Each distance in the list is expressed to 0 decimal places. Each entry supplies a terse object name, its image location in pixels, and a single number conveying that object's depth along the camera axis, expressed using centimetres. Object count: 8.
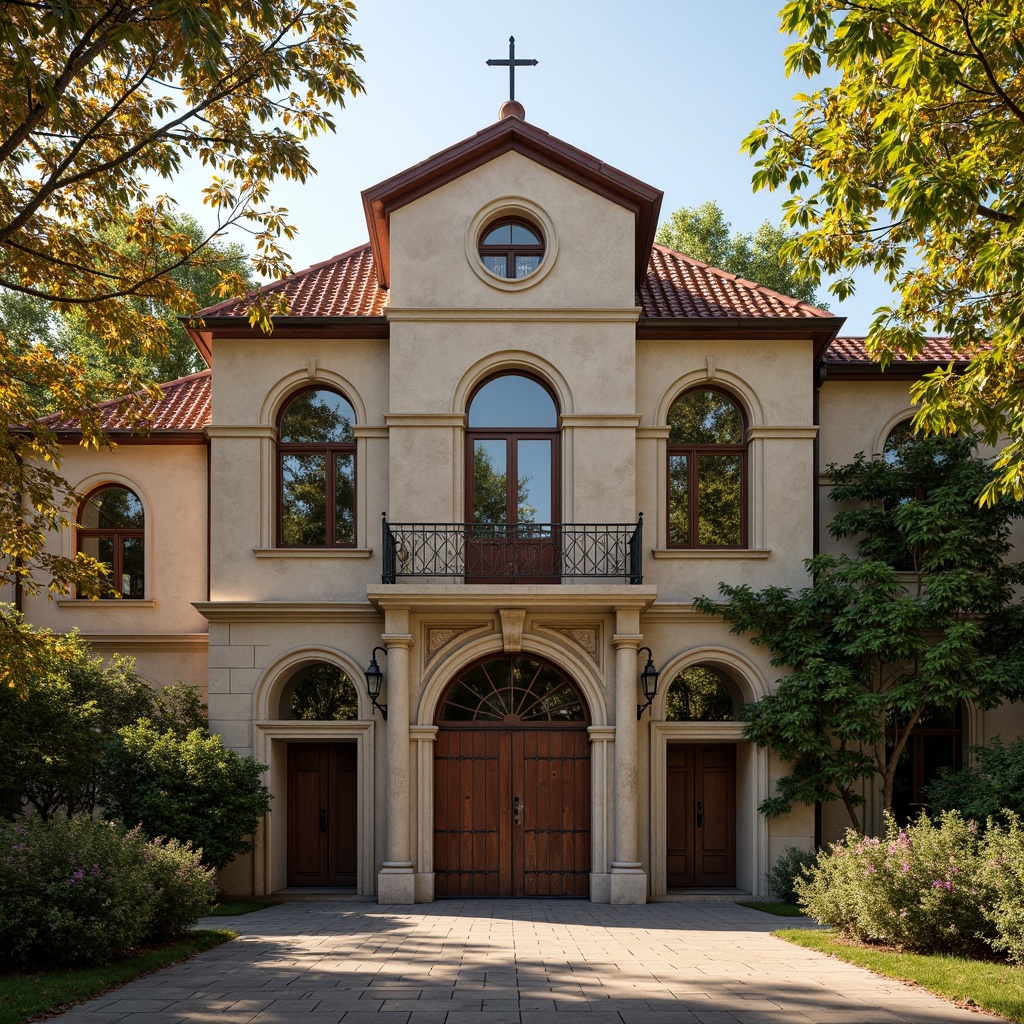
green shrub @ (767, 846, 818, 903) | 1520
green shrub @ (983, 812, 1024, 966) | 955
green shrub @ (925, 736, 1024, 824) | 1405
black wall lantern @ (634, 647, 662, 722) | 1585
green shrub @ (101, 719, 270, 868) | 1439
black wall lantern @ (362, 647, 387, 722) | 1574
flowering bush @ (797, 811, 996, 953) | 1024
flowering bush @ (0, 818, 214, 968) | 954
